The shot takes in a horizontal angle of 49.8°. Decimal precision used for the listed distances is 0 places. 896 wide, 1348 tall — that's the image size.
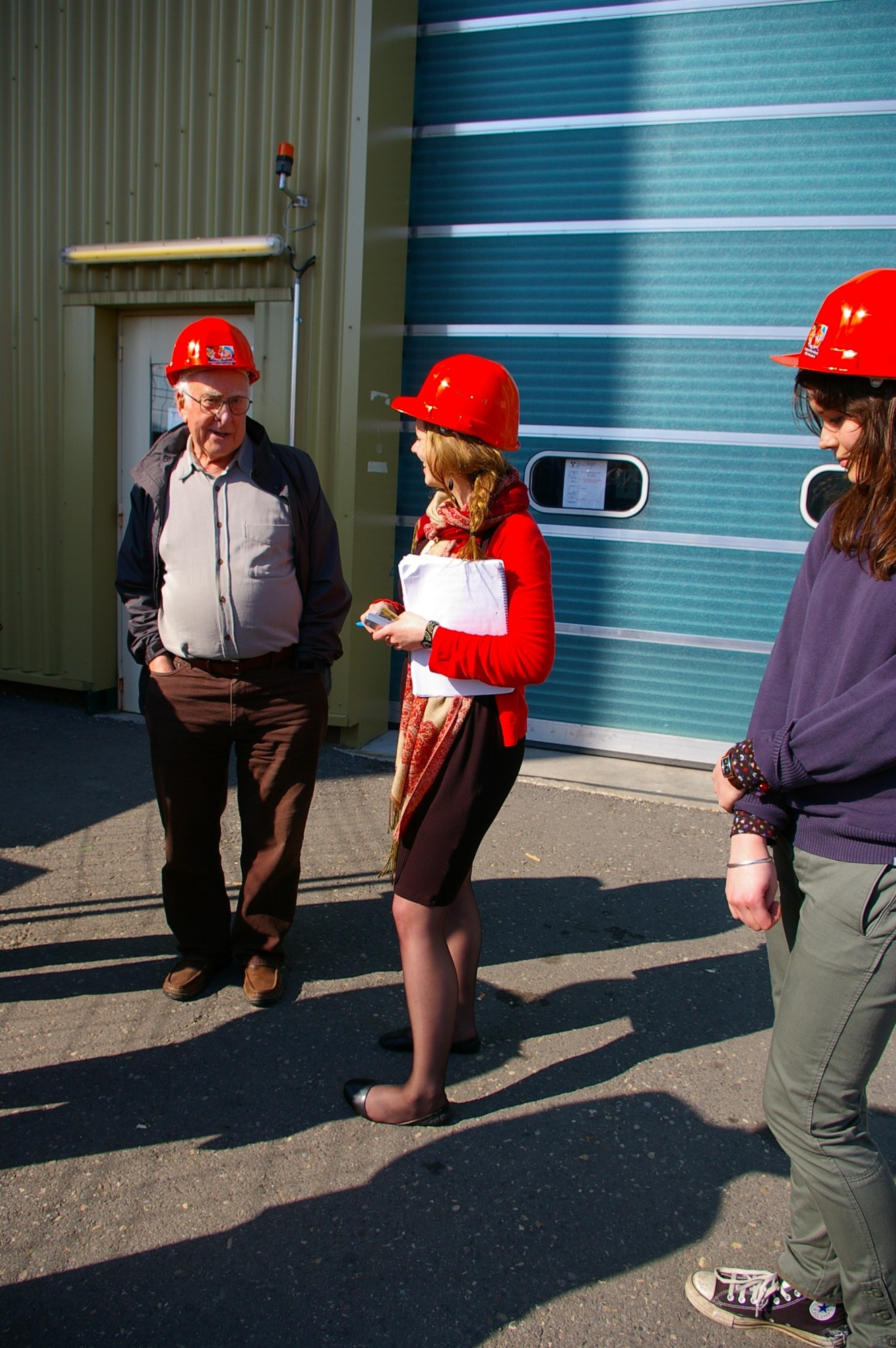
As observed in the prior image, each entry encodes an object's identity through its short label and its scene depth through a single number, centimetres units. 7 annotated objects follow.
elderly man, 318
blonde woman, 246
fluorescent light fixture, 594
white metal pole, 598
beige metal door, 661
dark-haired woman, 173
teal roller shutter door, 565
